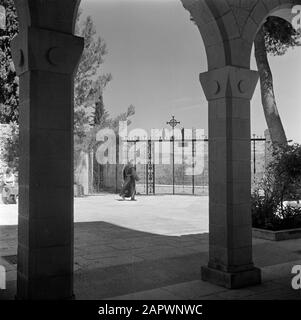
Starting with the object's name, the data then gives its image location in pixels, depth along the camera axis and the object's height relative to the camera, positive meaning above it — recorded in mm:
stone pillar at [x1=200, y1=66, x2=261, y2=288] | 4684 -90
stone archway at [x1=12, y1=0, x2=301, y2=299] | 3393 +221
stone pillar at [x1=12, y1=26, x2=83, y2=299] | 3391 +75
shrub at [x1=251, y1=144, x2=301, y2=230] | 8633 -570
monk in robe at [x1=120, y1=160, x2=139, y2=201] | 16189 -555
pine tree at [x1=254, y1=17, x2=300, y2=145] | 12836 +3205
